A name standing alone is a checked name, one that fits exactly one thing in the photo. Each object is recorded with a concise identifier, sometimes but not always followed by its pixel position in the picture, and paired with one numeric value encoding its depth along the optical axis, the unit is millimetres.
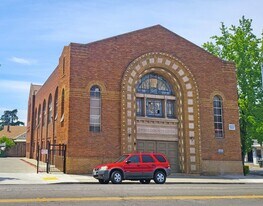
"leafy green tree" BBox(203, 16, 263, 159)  32875
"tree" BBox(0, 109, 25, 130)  121500
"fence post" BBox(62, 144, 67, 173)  23112
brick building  23969
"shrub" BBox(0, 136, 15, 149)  55103
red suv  17219
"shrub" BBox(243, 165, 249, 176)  28544
